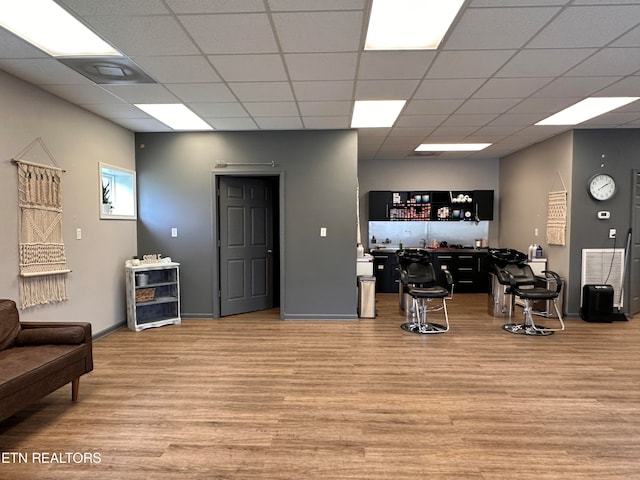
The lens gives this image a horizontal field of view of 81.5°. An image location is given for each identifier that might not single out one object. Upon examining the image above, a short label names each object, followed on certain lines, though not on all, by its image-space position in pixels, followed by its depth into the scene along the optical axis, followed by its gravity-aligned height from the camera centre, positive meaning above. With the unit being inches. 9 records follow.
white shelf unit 196.5 -40.6
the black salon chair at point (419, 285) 189.9 -35.3
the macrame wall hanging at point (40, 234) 138.7 -4.9
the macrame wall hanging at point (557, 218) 219.1 +1.9
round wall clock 212.5 +20.0
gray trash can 218.2 -45.0
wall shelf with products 313.3 +13.1
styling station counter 301.4 -36.6
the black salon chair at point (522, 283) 187.9 -33.1
